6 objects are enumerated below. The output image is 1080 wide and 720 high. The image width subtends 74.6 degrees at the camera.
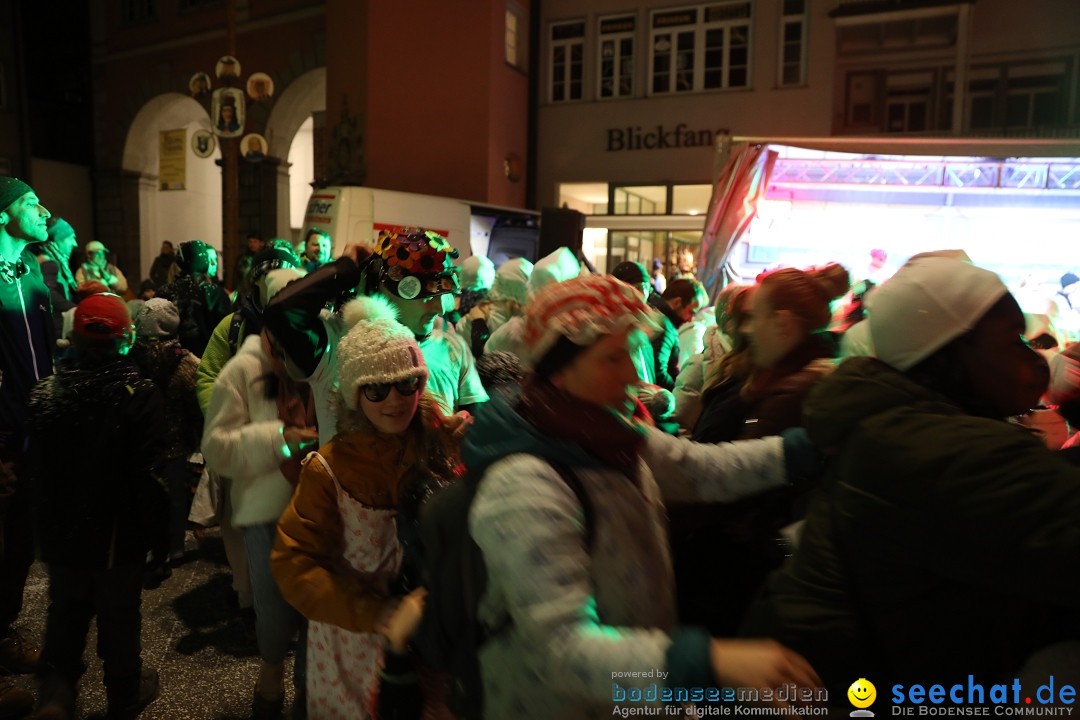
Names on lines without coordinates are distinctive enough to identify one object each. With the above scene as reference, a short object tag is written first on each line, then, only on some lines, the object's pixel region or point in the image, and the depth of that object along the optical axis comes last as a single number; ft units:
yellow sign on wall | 46.34
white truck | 33.86
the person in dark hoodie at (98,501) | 9.41
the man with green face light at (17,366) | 11.21
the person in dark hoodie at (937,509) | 3.90
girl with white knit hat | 6.73
